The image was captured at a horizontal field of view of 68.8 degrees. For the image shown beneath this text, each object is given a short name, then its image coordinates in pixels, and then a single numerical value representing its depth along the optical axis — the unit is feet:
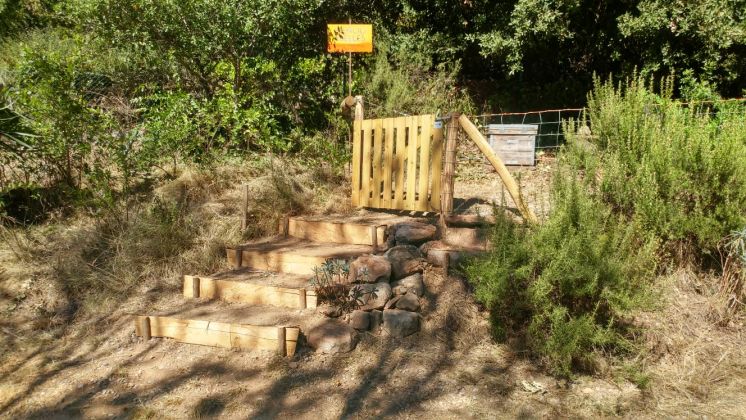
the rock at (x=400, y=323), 14.15
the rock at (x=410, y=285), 14.97
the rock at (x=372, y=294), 14.52
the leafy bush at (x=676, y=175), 14.35
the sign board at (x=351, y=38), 26.08
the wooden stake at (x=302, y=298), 15.24
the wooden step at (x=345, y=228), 18.10
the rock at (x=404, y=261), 15.46
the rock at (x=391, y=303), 14.62
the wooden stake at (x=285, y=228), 20.95
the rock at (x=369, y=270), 14.93
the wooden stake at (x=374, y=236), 17.92
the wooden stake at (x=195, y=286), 16.98
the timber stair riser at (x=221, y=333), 13.70
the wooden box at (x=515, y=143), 27.20
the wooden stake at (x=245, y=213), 20.06
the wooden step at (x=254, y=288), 15.46
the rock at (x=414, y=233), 16.82
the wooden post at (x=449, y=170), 17.04
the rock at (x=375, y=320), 14.38
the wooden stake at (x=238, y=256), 18.51
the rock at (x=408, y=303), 14.61
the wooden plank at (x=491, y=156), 16.51
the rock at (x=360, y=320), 14.24
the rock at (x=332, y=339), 13.75
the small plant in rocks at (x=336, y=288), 14.73
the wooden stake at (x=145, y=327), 14.89
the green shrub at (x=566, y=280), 12.32
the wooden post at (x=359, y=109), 23.07
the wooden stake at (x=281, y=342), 13.58
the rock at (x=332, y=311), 14.66
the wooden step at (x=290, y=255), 17.25
